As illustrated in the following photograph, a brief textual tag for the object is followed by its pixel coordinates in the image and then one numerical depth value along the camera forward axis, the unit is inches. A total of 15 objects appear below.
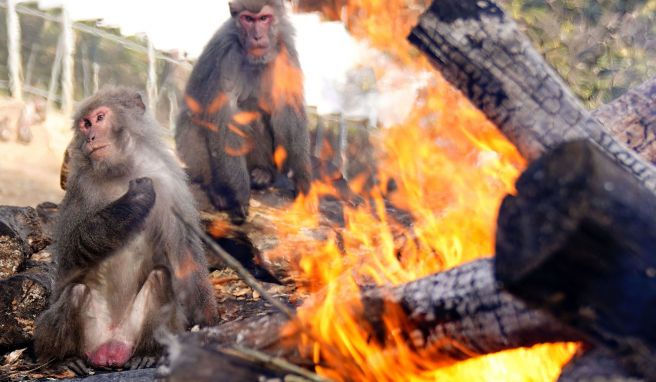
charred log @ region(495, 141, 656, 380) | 74.6
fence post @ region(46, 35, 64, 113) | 668.1
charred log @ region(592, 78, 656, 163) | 148.7
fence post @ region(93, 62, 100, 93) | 697.3
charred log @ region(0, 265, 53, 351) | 203.0
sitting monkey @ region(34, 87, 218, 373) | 188.2
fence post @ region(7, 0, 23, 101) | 653.3
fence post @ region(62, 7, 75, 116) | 669.9
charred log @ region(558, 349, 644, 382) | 84.4
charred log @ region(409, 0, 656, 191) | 110.0
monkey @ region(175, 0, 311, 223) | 270.4
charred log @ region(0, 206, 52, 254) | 236.1
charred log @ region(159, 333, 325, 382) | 86.7
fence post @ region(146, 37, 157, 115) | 695.1
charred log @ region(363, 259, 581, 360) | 97.1
